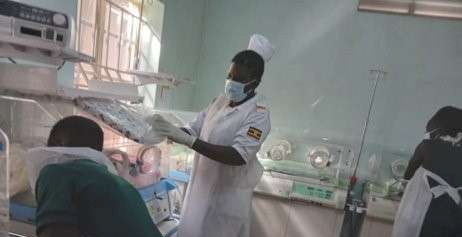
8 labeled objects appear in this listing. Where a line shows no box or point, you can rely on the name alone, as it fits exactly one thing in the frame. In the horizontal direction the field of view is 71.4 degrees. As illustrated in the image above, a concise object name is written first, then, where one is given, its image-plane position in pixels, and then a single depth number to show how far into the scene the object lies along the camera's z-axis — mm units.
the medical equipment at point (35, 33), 990
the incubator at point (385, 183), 2371
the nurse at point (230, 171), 1416
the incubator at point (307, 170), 2430
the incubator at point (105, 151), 1135
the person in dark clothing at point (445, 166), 2002
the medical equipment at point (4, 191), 960
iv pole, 2454
